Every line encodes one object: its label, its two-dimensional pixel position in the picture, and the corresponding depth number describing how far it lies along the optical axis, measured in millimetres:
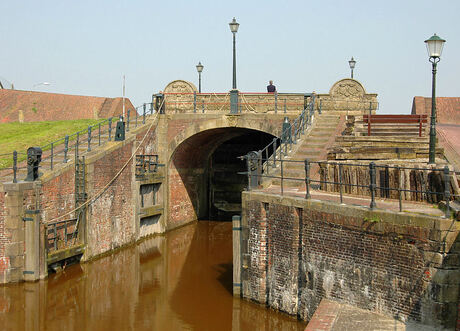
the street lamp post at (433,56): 11156
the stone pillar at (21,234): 14445
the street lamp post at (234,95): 20484
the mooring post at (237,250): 12906
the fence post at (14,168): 14573
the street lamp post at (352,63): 25641
